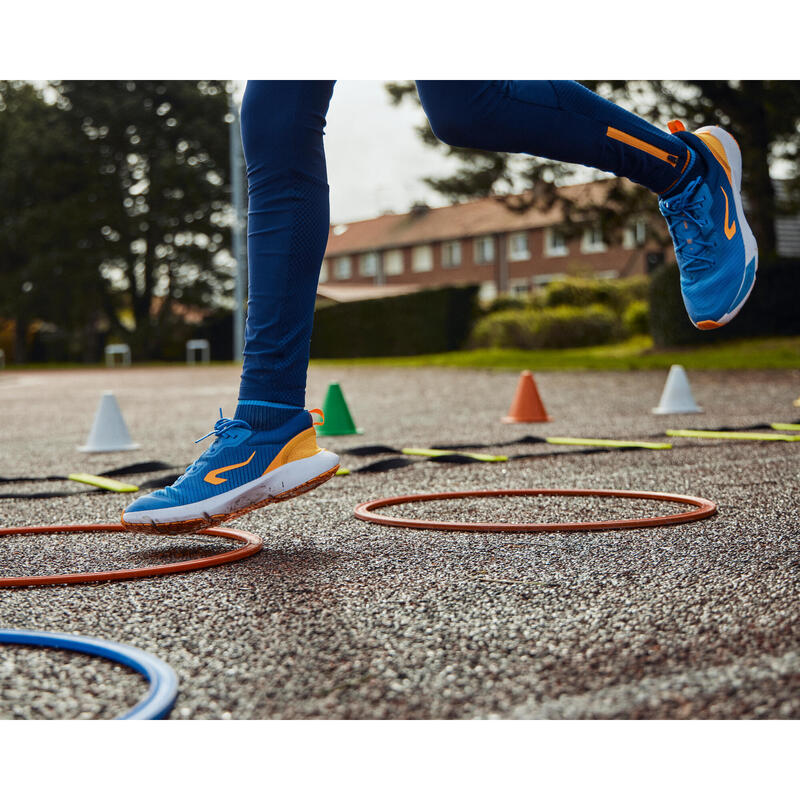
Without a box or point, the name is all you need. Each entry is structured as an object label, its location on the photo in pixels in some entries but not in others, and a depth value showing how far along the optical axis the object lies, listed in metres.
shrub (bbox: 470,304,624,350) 25.88
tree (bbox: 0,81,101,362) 42.88
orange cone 7.91
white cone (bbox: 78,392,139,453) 6.61
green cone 7.37
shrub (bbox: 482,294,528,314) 31.53
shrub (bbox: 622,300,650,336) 26.16
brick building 54.41
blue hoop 1.50
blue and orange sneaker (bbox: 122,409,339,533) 2.67
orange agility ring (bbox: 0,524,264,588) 2.37
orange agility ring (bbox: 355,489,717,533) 2.90
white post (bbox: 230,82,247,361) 34.53
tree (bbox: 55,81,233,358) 42.94
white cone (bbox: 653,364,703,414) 8.18
